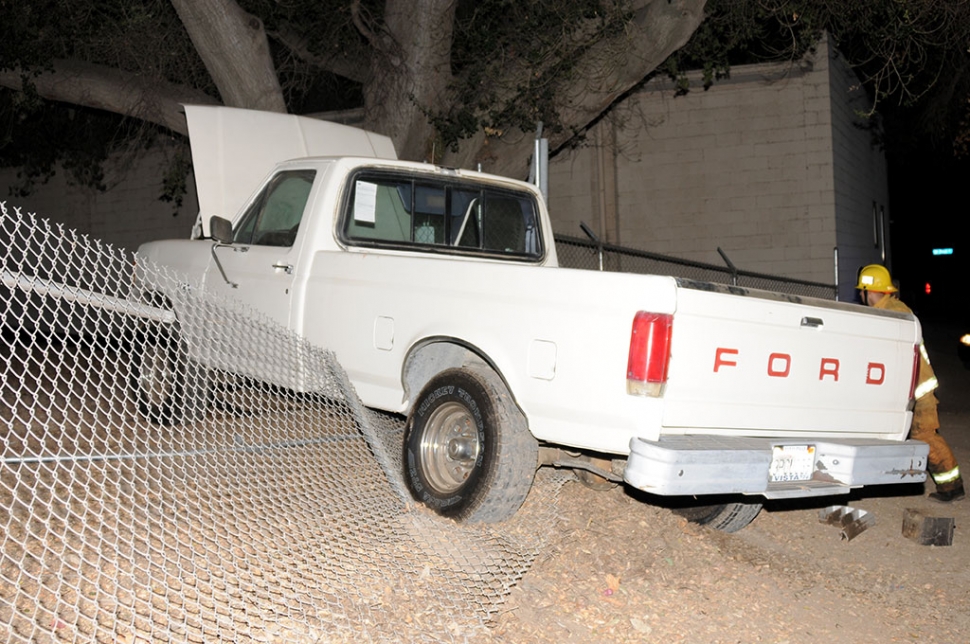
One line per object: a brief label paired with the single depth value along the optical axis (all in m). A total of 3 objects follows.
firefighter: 6.64
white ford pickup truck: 4.11
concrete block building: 15.62
